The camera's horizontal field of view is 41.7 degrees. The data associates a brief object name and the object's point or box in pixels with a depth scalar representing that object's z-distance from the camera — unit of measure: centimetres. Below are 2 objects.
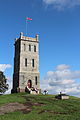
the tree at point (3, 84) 3383
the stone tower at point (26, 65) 3123
